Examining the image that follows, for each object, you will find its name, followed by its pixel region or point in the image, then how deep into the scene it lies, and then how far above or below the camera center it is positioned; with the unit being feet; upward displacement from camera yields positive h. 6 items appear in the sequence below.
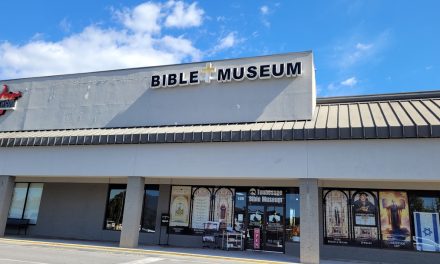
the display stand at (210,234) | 59.06 -1.19
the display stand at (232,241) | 57.47 -1.92
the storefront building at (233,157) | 45.70 +9.18
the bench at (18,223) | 71.46 -1.22
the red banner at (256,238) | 57.11 -1.34
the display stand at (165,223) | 62.39 +0.24
